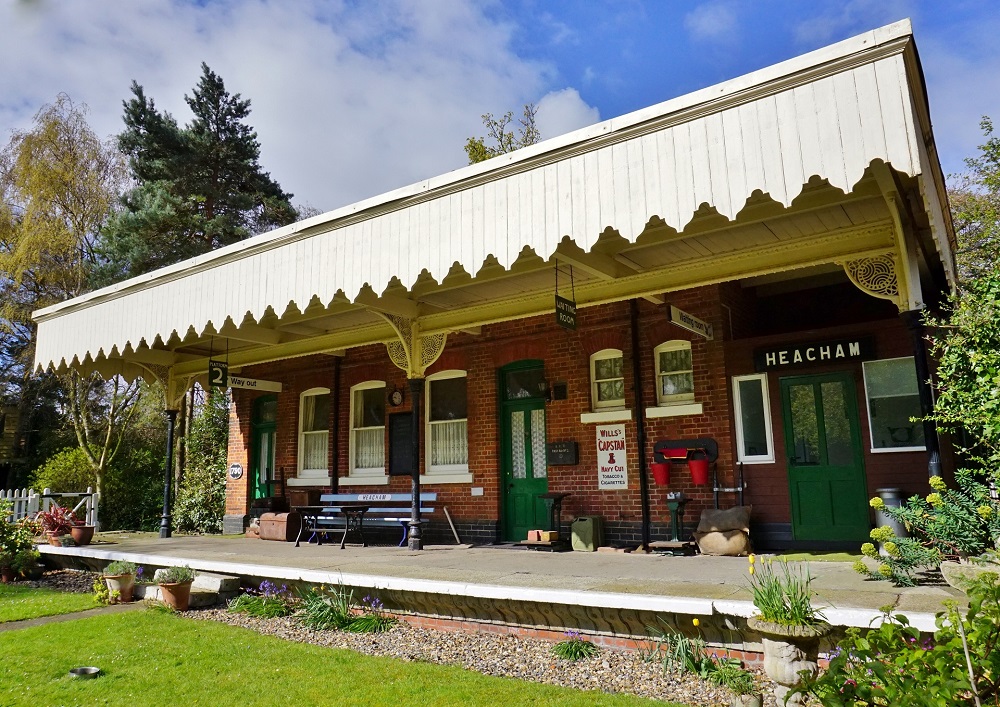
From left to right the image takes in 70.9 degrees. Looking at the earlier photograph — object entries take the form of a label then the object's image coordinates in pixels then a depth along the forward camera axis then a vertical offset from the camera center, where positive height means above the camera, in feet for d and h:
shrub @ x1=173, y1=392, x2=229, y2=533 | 52.95 +0.40
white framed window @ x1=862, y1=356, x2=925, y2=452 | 27.34 +2.15
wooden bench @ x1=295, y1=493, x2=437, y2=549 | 35.76 -1.97
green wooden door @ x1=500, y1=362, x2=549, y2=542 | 35.86 +0.98
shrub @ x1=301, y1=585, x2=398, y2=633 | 21.52 -4.33
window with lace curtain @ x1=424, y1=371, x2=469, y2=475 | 38.63 +2.73
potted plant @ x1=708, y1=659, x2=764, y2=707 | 13.87 -4.56
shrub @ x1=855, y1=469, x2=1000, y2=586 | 16.79 -1.72
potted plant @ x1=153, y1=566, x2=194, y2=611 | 25.12 -3.81
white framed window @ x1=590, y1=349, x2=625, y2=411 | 33.88 +4.21
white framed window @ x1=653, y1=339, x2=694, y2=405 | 32.17 +4.25
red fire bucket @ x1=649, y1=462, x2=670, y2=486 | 31.14 -0.26
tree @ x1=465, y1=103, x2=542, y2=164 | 77.05 +36.26
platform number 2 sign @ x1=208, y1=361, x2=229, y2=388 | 39.75 +5.86
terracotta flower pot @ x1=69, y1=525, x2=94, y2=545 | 37.37 -2.73
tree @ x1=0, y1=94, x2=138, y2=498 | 64.08 +24.69
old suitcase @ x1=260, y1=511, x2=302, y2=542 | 40.51 -2.83
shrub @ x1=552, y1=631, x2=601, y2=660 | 17.46 -4.46
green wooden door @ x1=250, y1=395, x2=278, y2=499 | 48.57 +2.35
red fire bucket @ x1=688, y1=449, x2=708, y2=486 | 30.07 -0.19
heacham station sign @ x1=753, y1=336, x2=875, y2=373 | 28.19 +4.44
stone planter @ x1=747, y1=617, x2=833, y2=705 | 13.26 -3.53
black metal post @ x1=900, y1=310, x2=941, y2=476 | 20.15 +2.14
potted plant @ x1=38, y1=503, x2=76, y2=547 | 36.76 -2.08
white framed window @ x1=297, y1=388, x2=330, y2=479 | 44.96 +2.79
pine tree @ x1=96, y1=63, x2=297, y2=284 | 66.59 +30.58
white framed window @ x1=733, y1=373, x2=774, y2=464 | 30.17 +1.89
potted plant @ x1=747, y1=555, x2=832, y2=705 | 13.29 -3.16
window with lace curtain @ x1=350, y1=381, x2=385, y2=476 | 42.34 +2.78
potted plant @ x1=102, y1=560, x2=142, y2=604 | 27.14 -3.78
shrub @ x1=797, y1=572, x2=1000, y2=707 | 7.49 -2.30
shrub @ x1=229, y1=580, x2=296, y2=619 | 24.02 -4.35
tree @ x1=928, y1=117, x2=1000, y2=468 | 16.30 +2.25
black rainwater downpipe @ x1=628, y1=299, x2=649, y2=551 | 31.71 +2.29
